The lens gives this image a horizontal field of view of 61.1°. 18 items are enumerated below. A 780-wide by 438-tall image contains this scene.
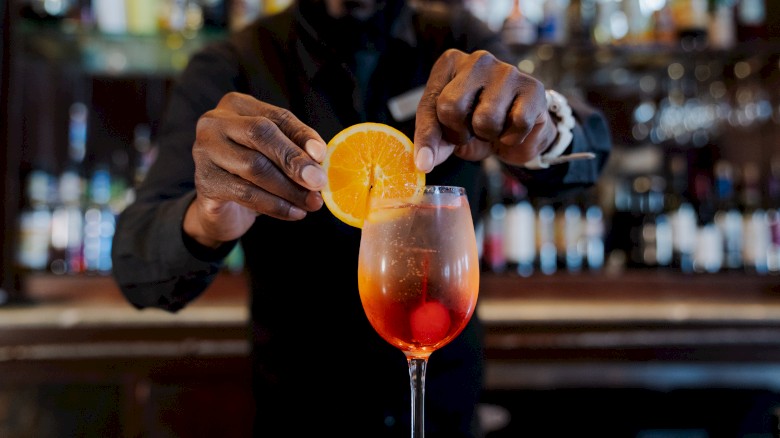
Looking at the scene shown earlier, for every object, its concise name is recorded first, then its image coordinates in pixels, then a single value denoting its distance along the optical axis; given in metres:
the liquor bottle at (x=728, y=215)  2.61
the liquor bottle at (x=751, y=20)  2.69
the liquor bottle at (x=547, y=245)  2.60
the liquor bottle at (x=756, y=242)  2.58
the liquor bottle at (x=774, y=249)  2.60
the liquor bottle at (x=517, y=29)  2.49
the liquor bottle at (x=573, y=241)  2.58
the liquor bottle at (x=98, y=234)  2.48
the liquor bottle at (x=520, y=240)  2.53
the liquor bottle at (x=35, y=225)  2.40
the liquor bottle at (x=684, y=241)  2.58
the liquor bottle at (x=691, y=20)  2.63
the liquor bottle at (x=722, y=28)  2.61
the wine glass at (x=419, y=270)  0.78
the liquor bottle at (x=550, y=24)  2.63
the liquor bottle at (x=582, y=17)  2.70
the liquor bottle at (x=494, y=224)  2.53
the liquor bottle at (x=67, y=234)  2.49
